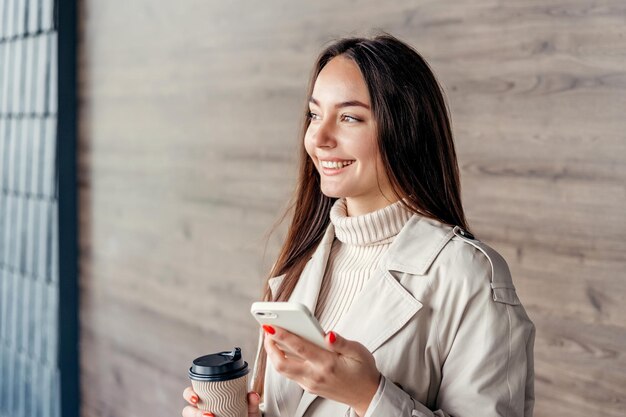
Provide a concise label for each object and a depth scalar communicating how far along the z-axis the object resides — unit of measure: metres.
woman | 1.17
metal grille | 3.68
